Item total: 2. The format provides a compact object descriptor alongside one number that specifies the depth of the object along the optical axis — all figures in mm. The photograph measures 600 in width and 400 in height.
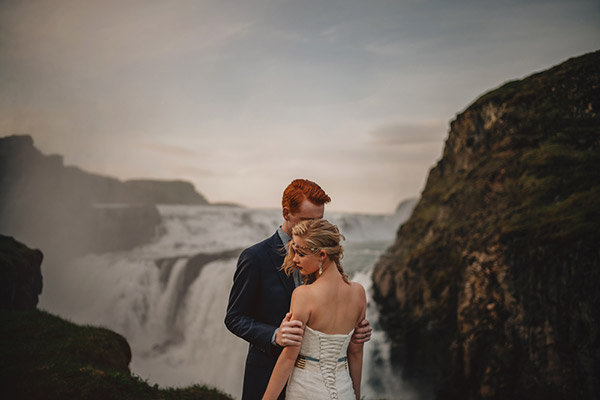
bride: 2879
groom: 3189
